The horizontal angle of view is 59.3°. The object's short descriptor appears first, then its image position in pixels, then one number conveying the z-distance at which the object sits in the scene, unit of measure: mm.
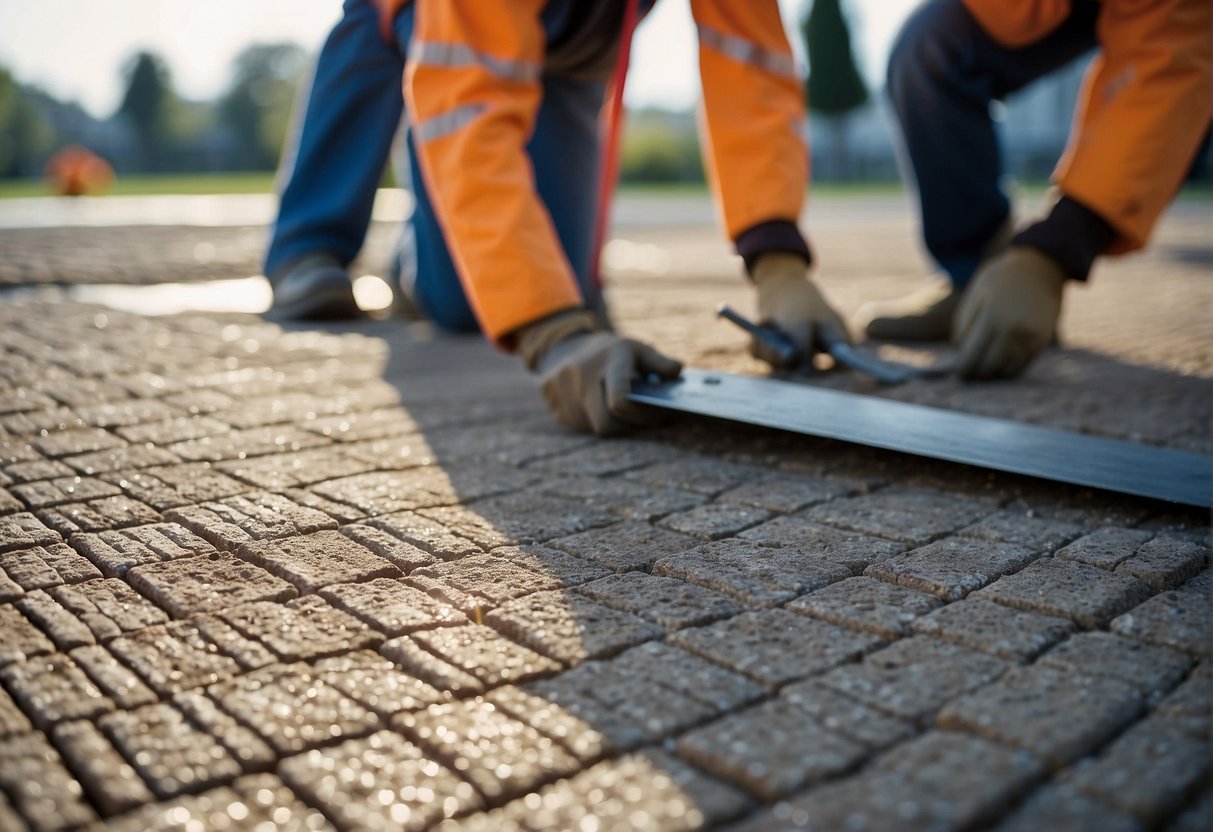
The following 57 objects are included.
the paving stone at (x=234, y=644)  1155
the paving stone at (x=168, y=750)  934
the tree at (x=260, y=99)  45312
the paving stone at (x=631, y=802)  874
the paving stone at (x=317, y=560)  1383
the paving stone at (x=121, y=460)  1867
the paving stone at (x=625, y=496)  1697
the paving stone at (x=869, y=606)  1231
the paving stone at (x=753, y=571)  1337
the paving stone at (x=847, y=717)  990
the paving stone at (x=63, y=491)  1688
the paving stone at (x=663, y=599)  1258
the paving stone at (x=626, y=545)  1463
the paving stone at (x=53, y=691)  1043
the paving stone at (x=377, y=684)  1067
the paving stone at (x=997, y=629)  1170
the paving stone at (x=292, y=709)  1005
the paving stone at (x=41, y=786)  882
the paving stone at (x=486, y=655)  1124
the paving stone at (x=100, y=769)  905
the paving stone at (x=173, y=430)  2061
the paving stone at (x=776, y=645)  1126
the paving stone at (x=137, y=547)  1431
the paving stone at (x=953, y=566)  1348
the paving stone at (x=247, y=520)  1548
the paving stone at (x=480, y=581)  1320
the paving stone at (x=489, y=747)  935
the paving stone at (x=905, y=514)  1574
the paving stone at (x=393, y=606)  1244
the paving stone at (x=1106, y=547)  1441
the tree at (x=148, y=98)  52438
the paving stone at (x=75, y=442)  1965
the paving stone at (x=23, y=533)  1497
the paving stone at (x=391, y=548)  1451
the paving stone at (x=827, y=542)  1452
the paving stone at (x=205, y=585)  1304
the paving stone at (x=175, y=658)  1112
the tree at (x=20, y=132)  36906
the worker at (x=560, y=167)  2156
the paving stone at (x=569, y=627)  1181
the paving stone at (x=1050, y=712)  972
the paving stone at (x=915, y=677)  1050
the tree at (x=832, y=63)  31641
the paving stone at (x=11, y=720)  1014
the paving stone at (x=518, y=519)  1569
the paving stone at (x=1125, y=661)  1089
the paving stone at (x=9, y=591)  1317
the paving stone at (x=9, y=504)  1645
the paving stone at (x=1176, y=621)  1177
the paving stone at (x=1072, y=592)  1264
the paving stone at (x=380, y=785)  885
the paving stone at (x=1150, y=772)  880
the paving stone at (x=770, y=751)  926
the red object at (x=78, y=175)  17781
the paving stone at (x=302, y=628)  1185
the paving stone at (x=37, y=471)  1802
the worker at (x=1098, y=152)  2447
